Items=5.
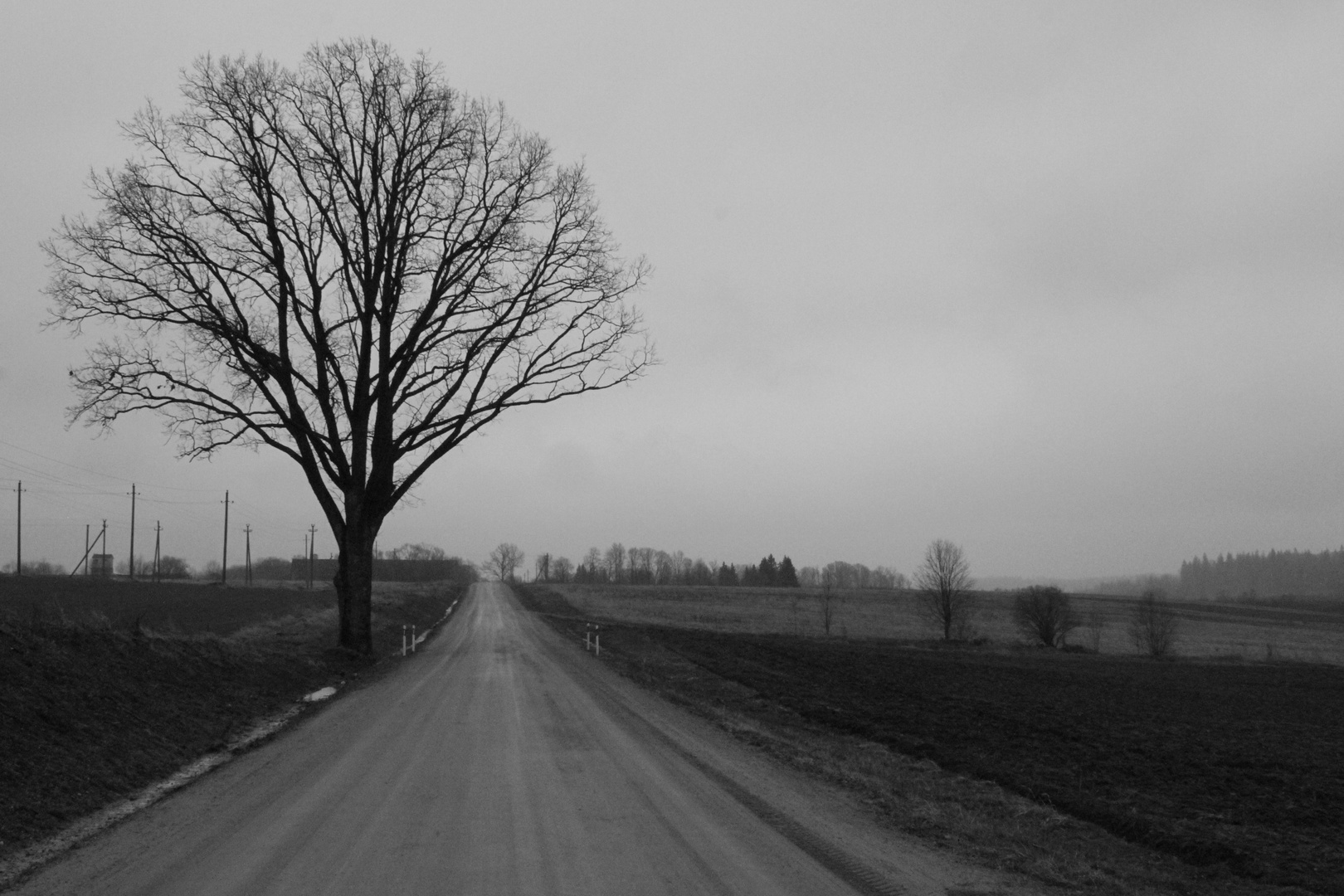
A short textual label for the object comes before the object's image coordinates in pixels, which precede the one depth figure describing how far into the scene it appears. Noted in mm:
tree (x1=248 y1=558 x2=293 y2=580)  153500
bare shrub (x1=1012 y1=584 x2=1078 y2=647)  52125
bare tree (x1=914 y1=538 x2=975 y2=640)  52844
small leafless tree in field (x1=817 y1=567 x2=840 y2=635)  53831
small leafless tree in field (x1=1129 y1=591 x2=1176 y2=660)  48125
